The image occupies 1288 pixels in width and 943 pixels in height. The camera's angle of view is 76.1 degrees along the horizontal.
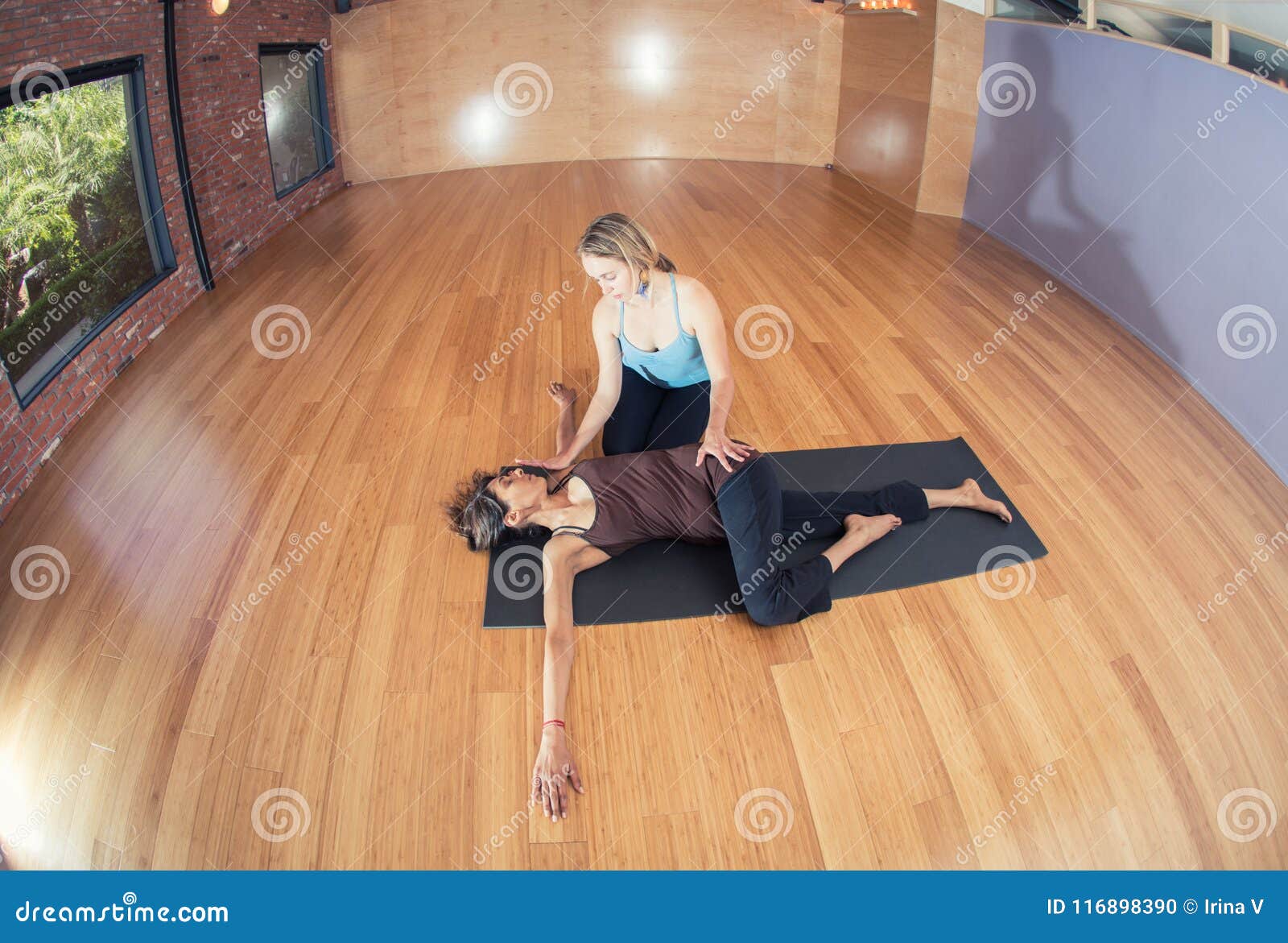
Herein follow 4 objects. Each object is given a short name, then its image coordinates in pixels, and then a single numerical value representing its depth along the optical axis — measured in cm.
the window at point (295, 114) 613
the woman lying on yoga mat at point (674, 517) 236
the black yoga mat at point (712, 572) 250
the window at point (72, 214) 334
